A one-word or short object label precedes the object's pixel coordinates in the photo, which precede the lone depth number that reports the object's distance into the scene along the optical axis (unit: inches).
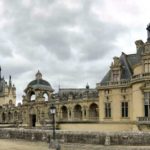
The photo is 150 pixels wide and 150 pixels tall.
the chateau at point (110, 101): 1154.8
